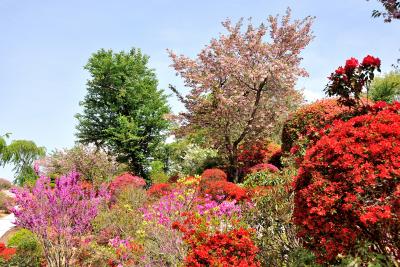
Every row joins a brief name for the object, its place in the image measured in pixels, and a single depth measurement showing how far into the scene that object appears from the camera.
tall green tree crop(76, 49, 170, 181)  33.78
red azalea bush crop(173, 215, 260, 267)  6.14
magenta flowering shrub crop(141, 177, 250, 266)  8.16
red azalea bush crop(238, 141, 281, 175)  22.85
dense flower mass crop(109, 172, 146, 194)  21.34
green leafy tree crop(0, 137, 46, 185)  48.92
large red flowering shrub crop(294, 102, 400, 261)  5.04
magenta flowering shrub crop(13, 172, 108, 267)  8.05
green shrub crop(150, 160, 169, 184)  26.15
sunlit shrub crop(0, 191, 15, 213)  31.69
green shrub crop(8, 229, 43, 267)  11.56
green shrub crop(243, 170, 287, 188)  16.41
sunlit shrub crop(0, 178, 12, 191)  51.00
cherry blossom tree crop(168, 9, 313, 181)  21.11
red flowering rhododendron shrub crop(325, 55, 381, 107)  6.95
